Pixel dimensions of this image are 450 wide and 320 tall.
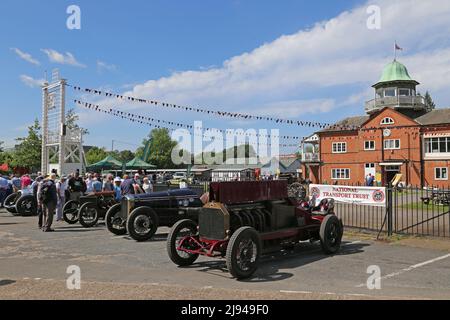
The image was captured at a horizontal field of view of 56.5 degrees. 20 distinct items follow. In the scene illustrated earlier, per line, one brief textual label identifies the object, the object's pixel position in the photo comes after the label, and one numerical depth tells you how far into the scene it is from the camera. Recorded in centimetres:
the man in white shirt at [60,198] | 1506
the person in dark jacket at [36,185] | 1585
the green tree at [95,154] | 8581
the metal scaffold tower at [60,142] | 2503
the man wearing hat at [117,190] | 1414
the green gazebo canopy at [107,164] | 3233
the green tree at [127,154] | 10592
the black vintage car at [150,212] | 1106
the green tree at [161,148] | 9856
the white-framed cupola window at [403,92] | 4881
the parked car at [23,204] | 1697
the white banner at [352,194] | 1197
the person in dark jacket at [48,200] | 1247
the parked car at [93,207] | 1362
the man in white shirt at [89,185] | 1697
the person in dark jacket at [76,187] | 1555
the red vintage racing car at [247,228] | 709
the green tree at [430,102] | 8744
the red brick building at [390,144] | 4244
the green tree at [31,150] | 4447
